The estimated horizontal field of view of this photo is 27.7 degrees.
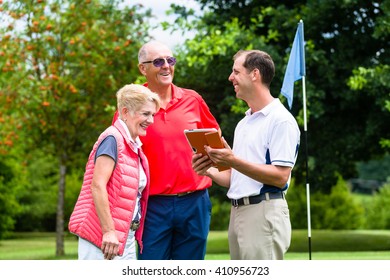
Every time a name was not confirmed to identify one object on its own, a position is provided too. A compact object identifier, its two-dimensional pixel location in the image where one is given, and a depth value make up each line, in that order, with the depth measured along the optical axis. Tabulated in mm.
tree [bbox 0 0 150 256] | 20734
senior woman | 4602
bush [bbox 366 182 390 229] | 41031
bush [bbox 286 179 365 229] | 37031
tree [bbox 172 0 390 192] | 18141
